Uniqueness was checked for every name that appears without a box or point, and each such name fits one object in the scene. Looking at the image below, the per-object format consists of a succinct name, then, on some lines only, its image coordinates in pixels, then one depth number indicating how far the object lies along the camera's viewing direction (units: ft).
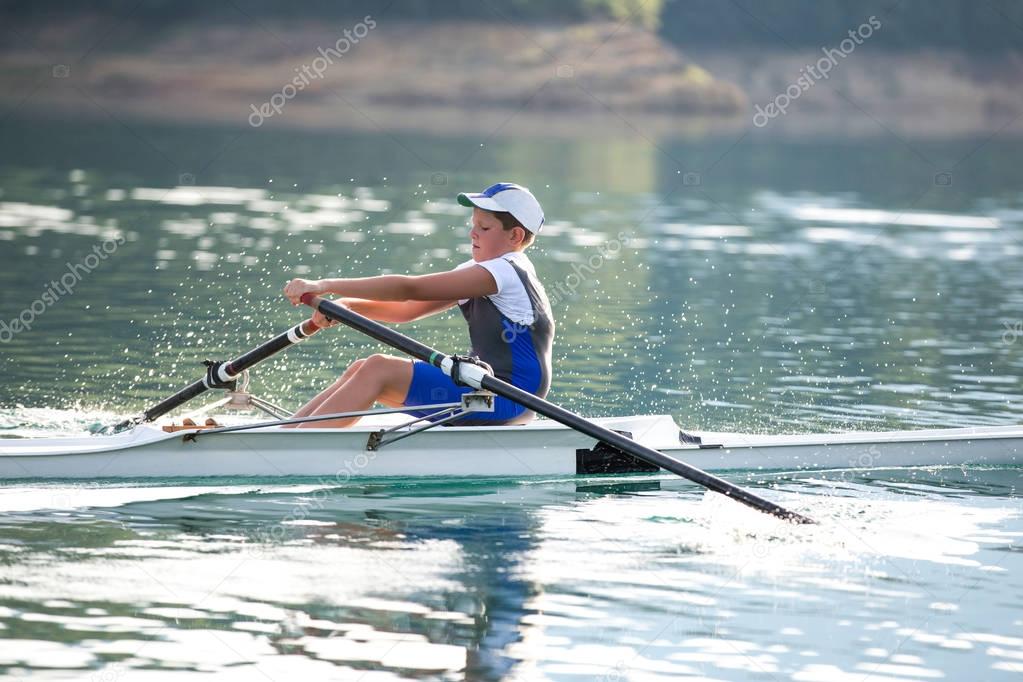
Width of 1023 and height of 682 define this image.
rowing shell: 64.85
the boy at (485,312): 64.13
